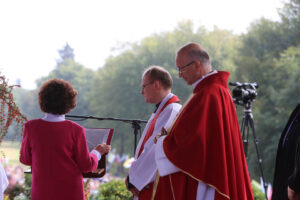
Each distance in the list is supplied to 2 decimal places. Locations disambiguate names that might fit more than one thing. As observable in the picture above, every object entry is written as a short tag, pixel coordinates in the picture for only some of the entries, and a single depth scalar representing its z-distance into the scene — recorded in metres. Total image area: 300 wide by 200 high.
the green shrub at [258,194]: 9.39
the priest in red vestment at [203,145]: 4.30
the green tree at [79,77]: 55.28
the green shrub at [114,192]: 8.63
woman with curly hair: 4.45
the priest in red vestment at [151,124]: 5.05
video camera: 8.41
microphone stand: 6.02
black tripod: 8.76
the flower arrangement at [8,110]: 5.20
